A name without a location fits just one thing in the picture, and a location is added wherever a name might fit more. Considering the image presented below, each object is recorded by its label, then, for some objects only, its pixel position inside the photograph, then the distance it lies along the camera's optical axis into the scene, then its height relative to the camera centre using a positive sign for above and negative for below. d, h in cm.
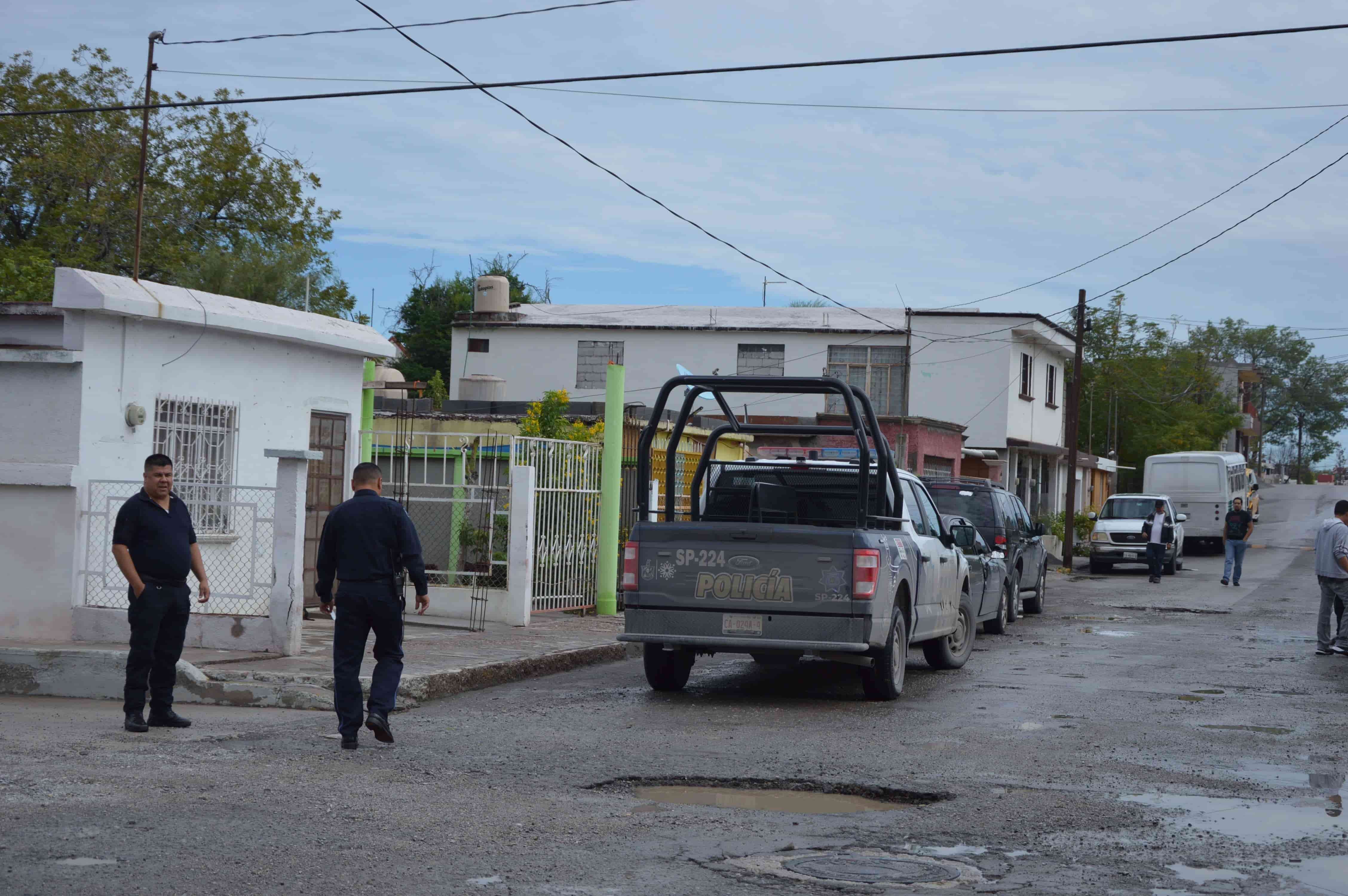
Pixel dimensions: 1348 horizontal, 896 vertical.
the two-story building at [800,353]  3969 +417
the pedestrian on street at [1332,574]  1518 -58
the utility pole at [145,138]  1731 +470
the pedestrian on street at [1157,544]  3061 -64
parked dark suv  1933 -13
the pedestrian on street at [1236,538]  2812 -41
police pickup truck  1065 -63
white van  4066 +86
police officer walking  862 -58
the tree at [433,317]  5256 +654
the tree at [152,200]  3894 +809
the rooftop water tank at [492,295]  4128 +577
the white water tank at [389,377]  2383 +189
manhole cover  566 -150
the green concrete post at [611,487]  1762 +9
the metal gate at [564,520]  1642 -32
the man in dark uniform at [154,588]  892 -71
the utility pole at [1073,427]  3481 +213
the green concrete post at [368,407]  1716 +96
